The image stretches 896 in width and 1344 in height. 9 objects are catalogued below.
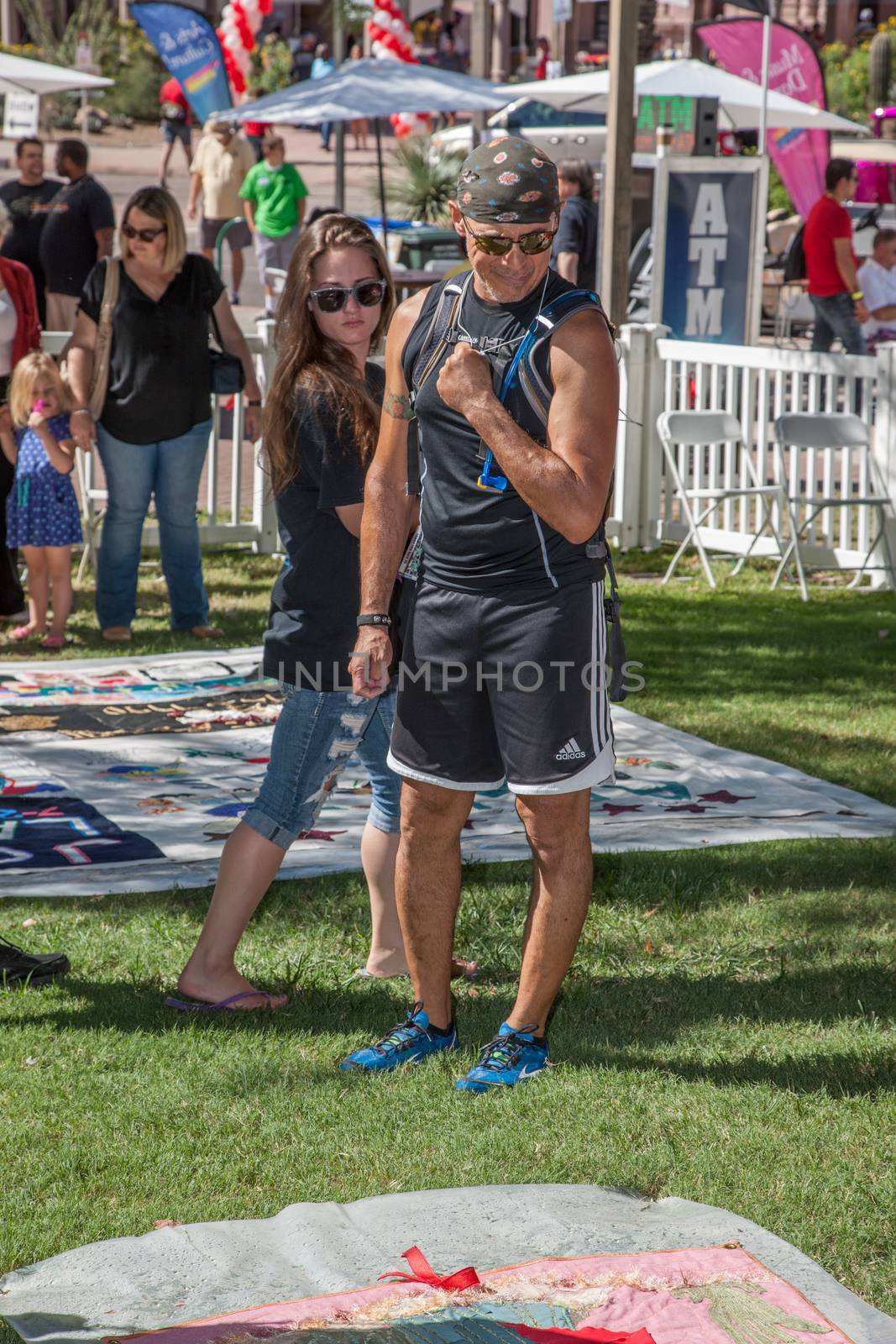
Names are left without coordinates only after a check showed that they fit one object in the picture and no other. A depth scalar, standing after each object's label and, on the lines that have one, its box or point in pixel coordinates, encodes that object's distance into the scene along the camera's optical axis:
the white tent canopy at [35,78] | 15.70
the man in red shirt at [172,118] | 30.17
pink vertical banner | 20.08
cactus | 36.72
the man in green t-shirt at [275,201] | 19.33
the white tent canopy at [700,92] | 16.33
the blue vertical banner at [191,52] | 20.55
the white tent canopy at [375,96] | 15.65
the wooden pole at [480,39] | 22.39
